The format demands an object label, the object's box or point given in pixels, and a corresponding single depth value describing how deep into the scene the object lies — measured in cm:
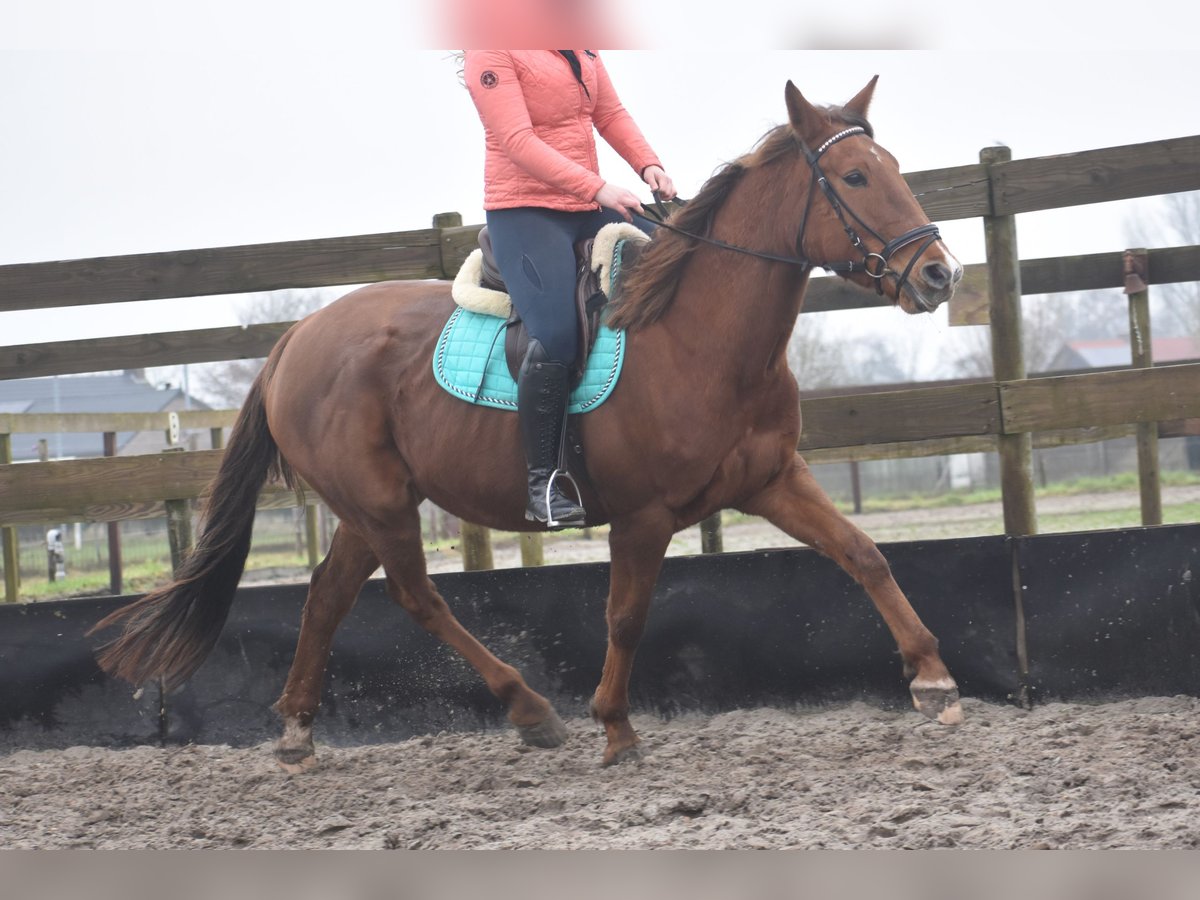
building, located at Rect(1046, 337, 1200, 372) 6502
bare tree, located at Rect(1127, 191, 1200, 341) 5528
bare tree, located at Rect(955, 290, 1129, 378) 5260
